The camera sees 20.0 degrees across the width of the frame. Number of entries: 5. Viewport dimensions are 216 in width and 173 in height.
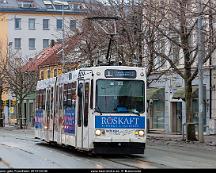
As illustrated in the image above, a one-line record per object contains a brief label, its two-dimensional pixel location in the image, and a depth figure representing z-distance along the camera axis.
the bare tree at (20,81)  65.00
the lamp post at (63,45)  50.22
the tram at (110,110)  21.59
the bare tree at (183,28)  32.06
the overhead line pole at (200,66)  32.03
